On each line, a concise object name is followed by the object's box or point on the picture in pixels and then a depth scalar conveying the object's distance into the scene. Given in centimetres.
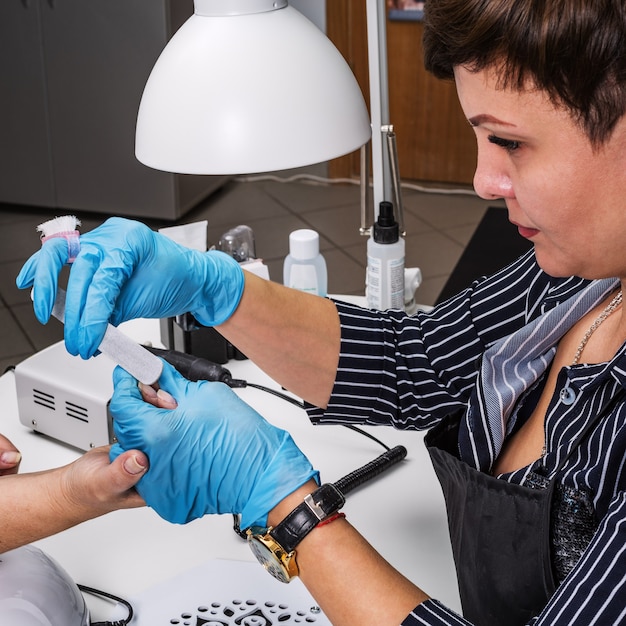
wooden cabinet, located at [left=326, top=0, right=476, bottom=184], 436
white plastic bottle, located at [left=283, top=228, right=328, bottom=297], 163
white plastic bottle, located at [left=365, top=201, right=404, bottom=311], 161
